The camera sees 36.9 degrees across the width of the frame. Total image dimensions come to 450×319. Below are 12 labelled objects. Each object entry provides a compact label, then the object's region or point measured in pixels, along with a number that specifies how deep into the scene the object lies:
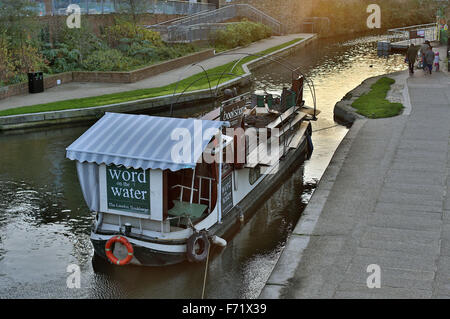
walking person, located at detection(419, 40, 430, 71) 35.09
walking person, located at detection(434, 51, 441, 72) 36.06
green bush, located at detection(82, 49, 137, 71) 35.38
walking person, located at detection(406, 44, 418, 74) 35.28
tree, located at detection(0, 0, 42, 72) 31.03
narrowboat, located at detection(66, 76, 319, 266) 14.25
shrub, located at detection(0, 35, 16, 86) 30.62
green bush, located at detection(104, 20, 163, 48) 41.31
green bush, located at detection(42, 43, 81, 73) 34.97
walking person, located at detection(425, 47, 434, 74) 34.66
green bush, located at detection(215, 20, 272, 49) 49.81
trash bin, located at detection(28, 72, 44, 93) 31.00
